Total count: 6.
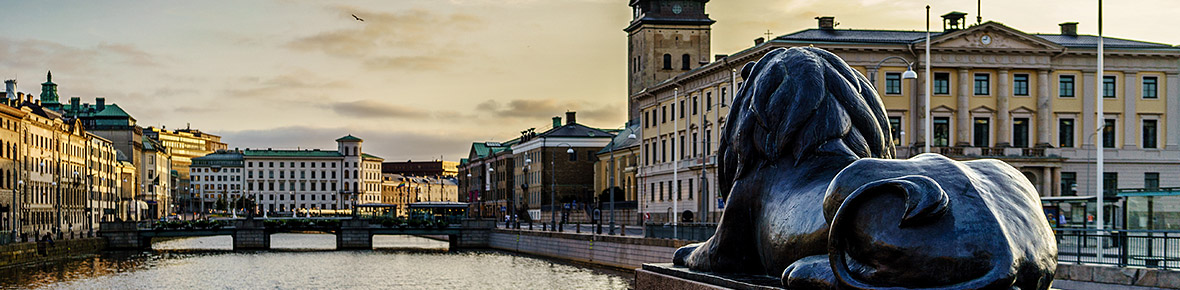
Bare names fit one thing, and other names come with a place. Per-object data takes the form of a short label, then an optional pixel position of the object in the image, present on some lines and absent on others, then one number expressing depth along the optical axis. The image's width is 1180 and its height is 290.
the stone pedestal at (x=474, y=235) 93.81
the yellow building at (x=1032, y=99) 72.69
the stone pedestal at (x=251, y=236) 94.44
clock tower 128.50
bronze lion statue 7.42
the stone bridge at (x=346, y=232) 93.00
